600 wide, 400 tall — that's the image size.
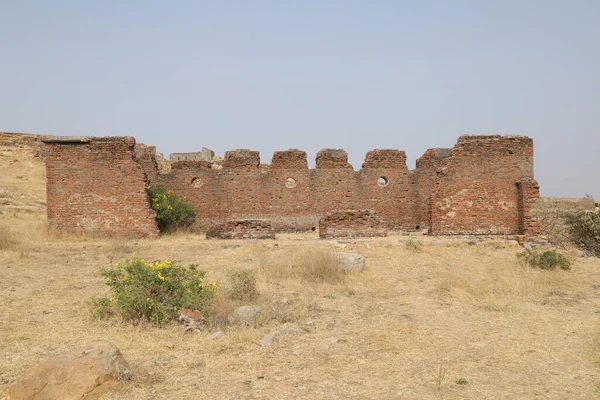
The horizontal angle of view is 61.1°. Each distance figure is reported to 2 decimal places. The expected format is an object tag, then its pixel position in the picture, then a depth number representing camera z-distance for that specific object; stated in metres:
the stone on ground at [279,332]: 5.71
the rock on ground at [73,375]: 4.16
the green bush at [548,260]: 10.29
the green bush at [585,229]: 12.69
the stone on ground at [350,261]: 9.82
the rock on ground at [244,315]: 6.41
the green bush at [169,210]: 15.70
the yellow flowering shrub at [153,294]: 6.43
